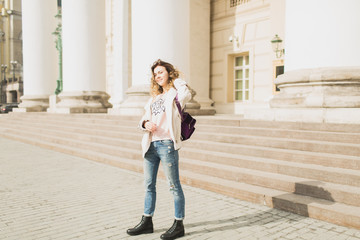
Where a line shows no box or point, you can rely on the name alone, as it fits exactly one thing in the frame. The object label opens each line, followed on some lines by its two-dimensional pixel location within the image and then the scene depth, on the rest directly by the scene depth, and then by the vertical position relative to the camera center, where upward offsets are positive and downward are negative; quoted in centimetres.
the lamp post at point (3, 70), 5872 +724
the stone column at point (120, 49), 1966 +350
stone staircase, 436 -95
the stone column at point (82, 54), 1545 +257
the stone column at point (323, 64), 654 +92
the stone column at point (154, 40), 1052 +219
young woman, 346 -28
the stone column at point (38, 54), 1992 +333
